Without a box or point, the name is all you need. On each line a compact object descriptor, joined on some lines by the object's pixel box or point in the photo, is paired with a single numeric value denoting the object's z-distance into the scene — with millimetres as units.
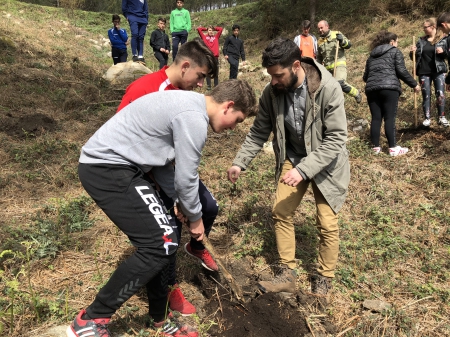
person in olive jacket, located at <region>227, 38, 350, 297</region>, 2596
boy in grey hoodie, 1901
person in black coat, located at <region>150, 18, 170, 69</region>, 9297
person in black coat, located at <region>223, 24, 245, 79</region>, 10250
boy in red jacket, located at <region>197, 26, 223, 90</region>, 9441
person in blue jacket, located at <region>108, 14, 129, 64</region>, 9344
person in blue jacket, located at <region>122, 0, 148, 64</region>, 8445
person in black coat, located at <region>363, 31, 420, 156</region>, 5441
